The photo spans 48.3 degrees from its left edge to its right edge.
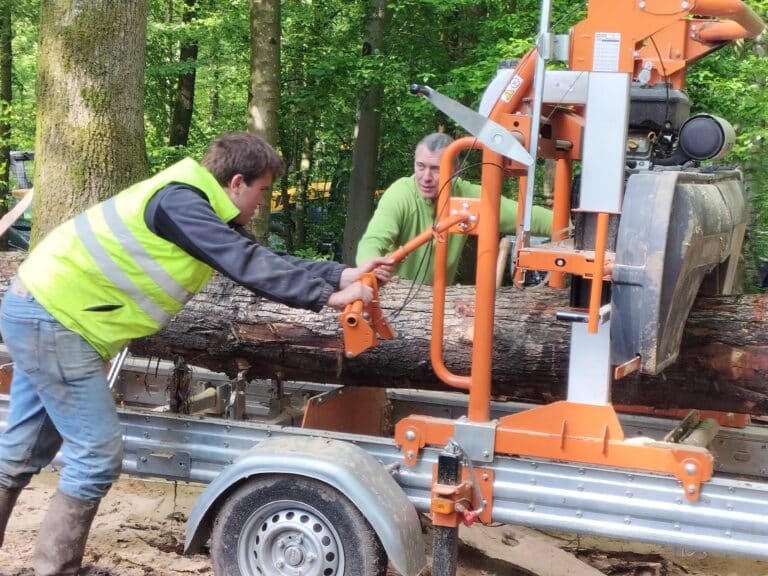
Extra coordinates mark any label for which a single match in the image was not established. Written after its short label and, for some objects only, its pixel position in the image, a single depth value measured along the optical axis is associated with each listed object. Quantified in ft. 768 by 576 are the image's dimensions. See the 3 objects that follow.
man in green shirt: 15.20
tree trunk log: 12.00
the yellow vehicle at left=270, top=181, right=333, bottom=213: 49.67
